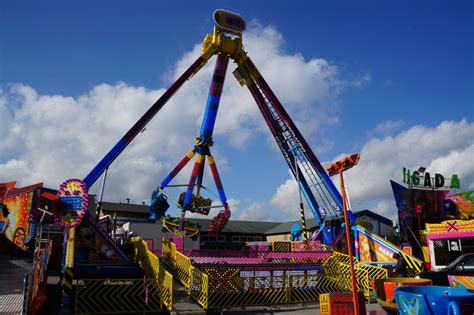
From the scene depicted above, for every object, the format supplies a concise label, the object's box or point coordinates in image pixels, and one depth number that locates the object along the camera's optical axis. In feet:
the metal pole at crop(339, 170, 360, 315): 21.52
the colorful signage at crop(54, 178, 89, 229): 44.75
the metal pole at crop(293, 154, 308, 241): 82.94
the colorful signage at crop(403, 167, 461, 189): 98.68
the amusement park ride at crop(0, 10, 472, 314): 48.57
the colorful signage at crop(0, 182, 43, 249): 53.93
